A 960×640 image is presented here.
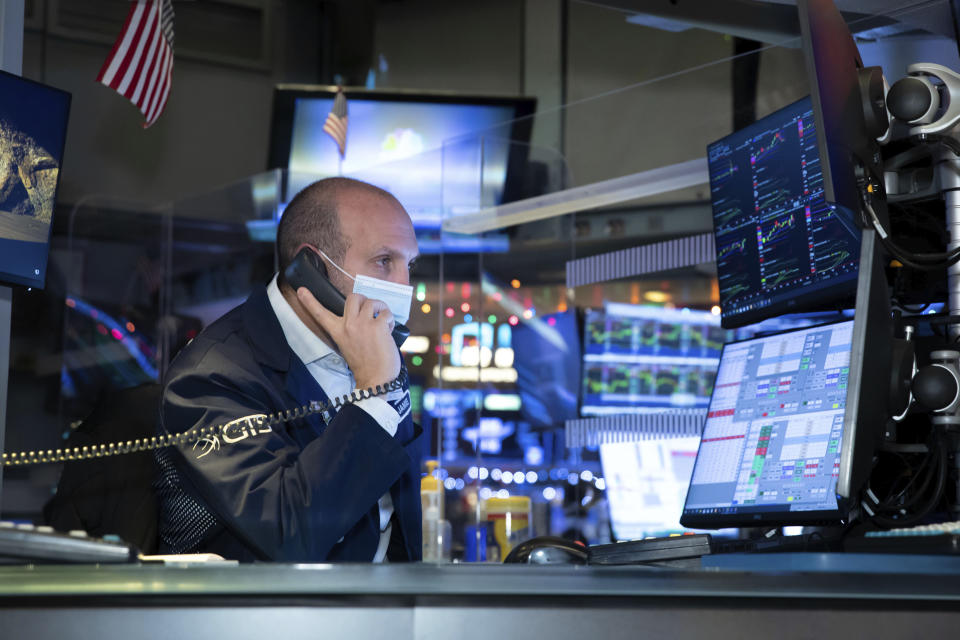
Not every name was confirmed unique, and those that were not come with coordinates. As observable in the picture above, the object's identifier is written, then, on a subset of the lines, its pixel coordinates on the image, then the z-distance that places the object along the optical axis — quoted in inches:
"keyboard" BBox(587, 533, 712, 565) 59.9
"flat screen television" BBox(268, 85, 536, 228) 211.3
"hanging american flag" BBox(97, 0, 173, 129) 129.3
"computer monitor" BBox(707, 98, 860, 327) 75.9
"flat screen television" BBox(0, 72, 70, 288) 70.5
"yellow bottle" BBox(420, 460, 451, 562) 127.0
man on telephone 64.8
